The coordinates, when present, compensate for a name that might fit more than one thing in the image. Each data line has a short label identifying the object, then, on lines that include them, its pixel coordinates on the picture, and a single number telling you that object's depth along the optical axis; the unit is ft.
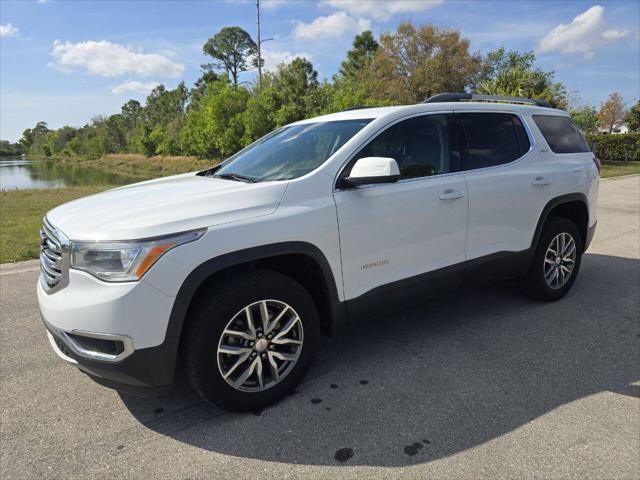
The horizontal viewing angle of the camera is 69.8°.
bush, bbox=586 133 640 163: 92.15
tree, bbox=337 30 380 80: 167.50
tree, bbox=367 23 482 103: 111.24
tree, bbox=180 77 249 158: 125.59
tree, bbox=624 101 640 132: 128.57
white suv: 7.63
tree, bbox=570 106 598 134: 109.60
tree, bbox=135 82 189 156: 204.54
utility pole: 99.37
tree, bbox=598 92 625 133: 205.43
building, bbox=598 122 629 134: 213.62
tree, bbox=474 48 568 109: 78.18
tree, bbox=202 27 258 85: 226.79
